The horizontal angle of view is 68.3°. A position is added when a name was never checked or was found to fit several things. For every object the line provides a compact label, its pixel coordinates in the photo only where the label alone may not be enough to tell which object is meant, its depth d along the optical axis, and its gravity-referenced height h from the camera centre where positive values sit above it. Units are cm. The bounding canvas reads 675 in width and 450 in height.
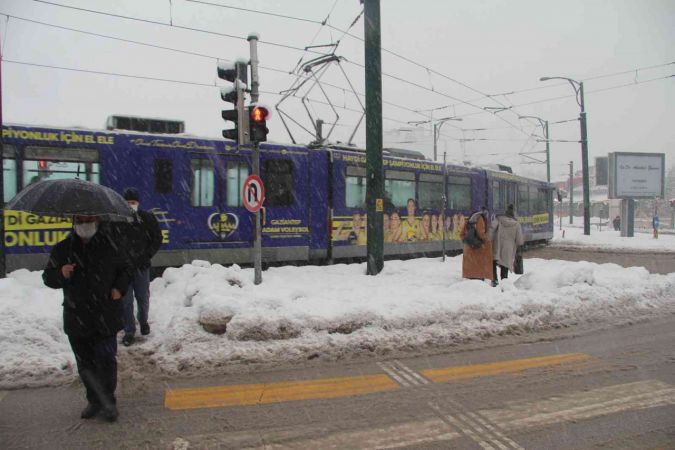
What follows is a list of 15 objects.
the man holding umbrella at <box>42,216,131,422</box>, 375 -59
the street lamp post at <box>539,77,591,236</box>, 2645 +382
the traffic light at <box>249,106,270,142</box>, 825 +165
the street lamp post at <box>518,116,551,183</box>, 2945 +545
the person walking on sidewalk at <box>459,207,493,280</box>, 942 -59
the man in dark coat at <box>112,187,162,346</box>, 541 -35
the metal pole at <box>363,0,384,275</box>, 1052 +177
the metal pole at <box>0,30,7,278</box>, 729 -22
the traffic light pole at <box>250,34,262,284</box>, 852 +114
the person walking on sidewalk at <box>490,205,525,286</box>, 982 -39
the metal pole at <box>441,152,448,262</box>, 1610 +117
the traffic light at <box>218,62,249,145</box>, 820 +205
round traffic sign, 833 +45
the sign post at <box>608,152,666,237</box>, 2867 +224
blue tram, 910 +69
